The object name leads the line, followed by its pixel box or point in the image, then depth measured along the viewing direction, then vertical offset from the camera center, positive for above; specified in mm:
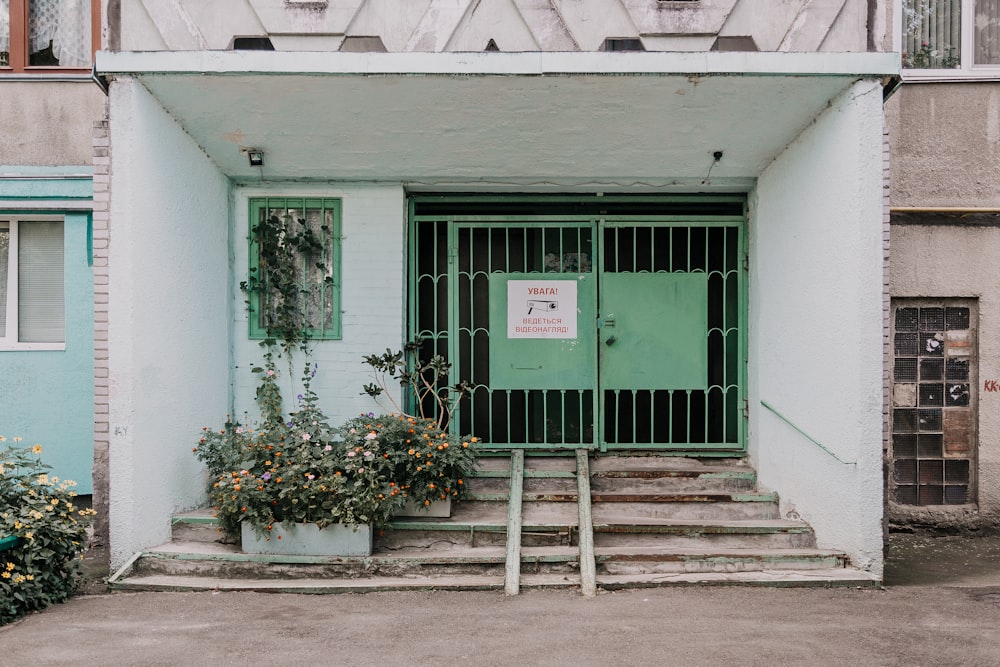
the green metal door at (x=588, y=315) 7160 +237
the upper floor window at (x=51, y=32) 7605 +2794
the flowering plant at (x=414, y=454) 5887 -758
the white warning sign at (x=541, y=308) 7180 +296
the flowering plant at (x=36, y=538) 4898 -1130
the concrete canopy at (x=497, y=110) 5238 +1545
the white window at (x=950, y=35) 7426 +2654
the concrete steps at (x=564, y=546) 5547 -1383
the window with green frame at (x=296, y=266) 6836 +628
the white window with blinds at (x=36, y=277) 7637 +611
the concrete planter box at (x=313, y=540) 5672 -1285
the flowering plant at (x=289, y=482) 5590 -901
